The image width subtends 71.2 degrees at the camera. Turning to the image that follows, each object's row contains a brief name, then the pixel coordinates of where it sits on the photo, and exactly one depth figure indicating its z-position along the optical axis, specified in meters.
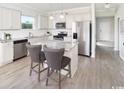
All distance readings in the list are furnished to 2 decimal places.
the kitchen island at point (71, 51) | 2.39
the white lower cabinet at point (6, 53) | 3.21
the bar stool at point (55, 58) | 1.88
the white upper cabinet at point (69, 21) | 5.16
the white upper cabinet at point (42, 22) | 5.42
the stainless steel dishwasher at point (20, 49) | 3.74
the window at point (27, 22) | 4.58
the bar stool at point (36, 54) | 2.28
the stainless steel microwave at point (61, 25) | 5.36
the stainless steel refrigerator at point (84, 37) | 4.22
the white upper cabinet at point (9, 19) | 3.48
